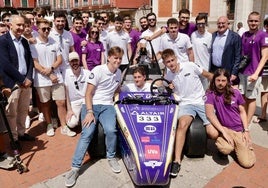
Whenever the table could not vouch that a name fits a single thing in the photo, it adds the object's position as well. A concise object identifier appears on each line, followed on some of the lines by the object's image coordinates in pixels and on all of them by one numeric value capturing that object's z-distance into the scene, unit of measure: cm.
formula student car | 313
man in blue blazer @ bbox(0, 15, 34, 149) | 388
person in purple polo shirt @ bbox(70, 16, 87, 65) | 547
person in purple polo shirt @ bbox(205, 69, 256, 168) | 380
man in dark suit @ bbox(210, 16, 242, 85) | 481
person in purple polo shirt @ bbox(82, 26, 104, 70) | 544
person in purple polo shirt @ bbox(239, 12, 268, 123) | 466
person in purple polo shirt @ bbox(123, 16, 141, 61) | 650
